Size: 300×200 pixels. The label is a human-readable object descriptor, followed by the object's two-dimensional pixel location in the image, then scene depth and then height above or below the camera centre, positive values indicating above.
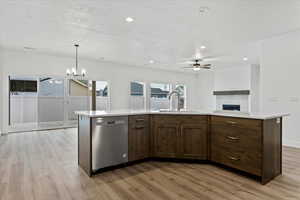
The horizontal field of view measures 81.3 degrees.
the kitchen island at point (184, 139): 2.26 -0.61
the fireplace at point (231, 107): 8.16 -0.38
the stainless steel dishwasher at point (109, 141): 2.47 -0.64
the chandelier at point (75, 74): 4.96 +0.80
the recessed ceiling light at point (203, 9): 2.89 +1.52
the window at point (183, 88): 10.12 +0.63
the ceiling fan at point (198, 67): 5.25 +0.98
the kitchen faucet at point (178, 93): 3.31 +0.11
